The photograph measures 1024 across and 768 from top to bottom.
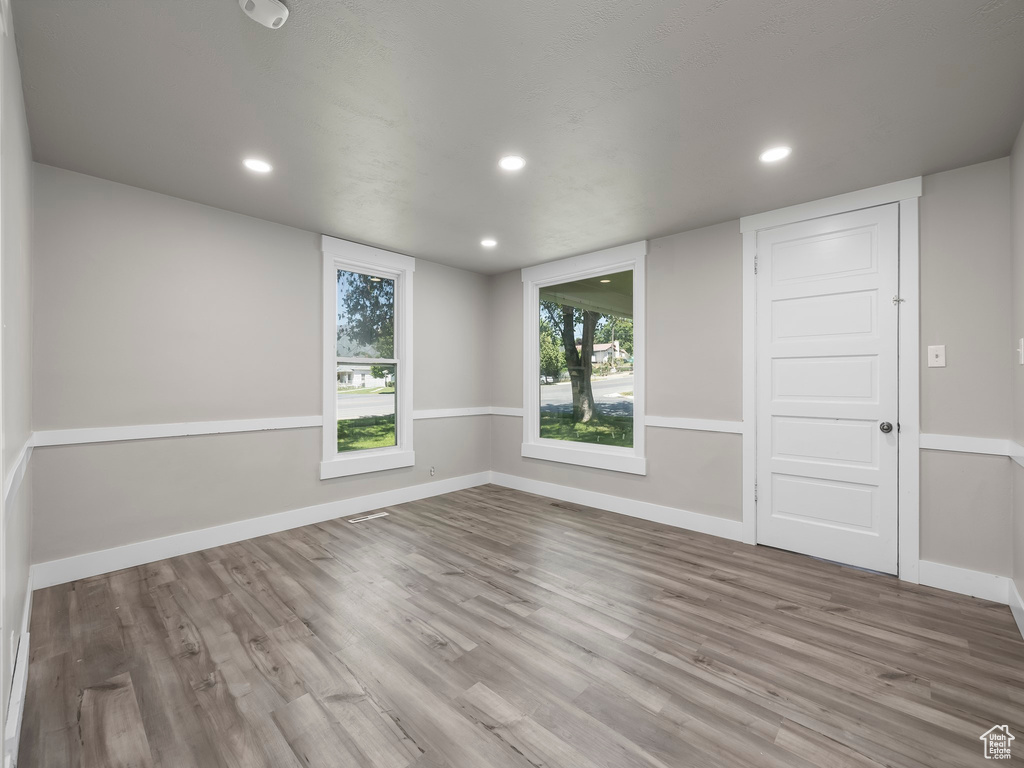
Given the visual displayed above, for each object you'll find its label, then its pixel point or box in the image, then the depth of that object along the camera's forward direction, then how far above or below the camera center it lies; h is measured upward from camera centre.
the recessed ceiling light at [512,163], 2.73 +1.34
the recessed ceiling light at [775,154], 2.61 +1.33
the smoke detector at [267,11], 1.60 +1.31
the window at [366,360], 4.24 +0.25
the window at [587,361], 4.44 +0.27
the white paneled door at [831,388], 3.07 -0.01
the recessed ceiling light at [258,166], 2.77 +1.34
